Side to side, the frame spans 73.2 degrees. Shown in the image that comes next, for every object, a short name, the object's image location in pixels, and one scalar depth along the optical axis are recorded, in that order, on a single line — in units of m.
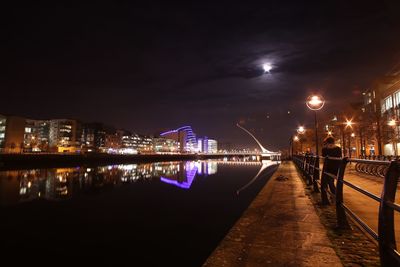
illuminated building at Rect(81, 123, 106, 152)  161.16
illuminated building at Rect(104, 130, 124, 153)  181.61
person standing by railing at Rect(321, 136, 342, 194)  7.49
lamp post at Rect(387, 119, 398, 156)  31.35
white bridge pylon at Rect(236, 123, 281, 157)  163.75
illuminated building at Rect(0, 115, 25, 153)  109.11
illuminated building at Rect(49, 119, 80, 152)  145.12
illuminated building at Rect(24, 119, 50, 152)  125.56
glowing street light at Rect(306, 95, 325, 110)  16.44
